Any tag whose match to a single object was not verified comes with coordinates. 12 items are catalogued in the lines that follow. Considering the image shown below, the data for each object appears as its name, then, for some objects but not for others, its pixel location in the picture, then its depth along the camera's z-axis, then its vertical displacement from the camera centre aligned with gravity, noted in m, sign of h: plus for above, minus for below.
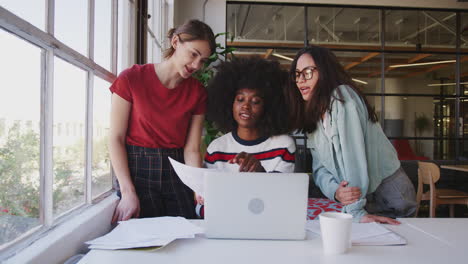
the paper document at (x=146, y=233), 1.00 -0.31
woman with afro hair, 2.00 +0.03
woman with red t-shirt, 1.54 +0.04
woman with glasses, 1.55 -0.05
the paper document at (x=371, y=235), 1.08 -0.32
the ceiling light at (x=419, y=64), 6.07 +1.30
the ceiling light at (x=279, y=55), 5.61 +1.29
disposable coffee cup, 0.97 -0.28
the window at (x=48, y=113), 0.98 +0.07
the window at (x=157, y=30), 3.26 +1.05
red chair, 5.95 -0.25
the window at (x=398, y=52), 5.68 +1.41
